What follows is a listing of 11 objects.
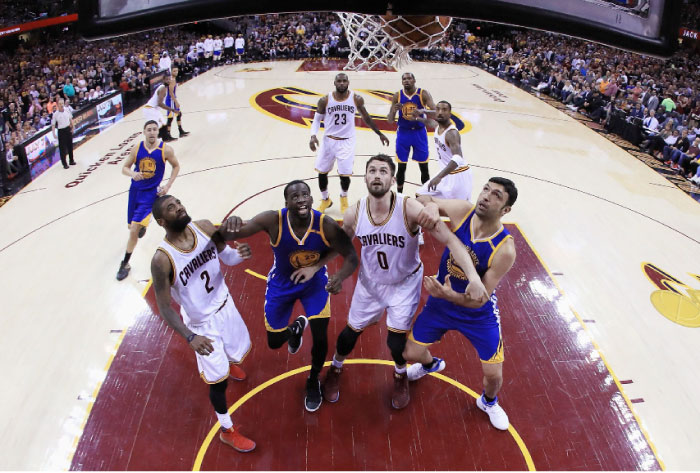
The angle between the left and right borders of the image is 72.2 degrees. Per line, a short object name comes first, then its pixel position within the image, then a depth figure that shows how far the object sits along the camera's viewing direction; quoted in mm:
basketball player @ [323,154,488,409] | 3432
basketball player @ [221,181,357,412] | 3451
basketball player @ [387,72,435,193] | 6742
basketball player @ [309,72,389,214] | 6625
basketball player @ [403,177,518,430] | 3320
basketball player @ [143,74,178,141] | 9523
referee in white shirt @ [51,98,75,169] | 8742
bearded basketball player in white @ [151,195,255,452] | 3172
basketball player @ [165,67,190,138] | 9969
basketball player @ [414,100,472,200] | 5488
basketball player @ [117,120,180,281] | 5719
